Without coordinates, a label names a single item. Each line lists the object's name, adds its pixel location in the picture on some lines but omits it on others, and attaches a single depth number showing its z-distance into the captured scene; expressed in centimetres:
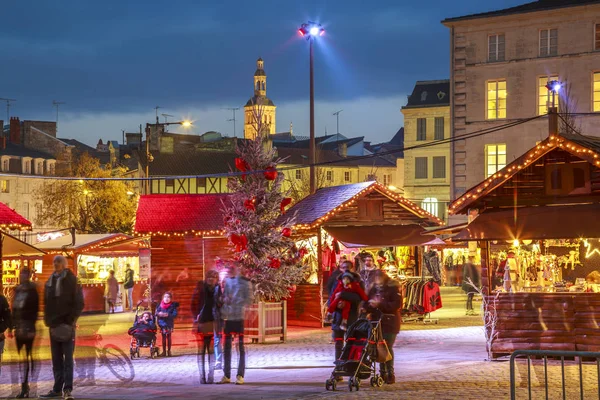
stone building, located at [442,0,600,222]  5088
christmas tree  2520
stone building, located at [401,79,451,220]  7181
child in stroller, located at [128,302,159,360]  2066
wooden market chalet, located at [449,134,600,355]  1781
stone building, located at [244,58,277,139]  18162
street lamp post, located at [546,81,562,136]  1864
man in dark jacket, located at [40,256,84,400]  1407
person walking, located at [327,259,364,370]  1625
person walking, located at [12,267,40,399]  1494
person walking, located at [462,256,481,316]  3196
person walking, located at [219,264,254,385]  1627
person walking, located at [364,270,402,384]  1569
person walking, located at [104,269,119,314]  3703
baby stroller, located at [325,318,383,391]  1487
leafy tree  6662
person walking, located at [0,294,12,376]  1498
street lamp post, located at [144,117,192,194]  3797
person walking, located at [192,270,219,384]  1667
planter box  2338
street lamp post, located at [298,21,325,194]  3394
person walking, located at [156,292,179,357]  2092
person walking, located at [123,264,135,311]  3741
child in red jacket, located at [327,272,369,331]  1625
